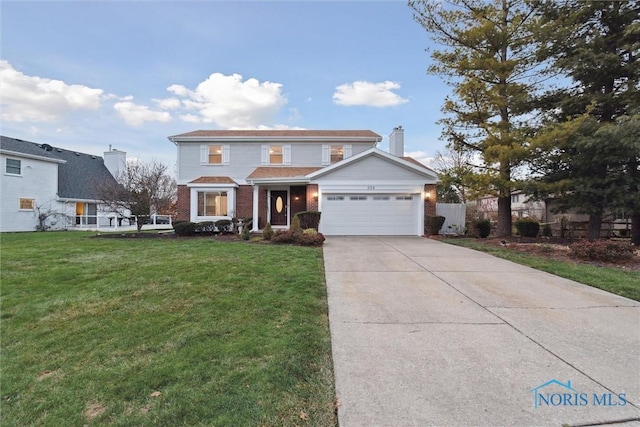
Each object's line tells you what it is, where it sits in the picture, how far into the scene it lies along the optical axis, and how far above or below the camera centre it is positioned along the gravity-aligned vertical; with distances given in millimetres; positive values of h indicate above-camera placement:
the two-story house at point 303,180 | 15148 +1738
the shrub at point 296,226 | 11852 -515
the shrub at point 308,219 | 14094 -264
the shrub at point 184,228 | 14148 -717
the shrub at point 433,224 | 14914 -498
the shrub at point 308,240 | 10969 -972
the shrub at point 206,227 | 14758 -701
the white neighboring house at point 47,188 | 18609 +1664
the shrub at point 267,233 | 12020 -797
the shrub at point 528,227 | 14211 -609
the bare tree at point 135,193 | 14070 +921
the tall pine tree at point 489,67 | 12070 +6077
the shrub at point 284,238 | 11383 -933
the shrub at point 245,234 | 12461 -873
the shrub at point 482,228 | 14641 -674
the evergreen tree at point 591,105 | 10273 +4071
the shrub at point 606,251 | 7945 -957
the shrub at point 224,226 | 14952 -649
